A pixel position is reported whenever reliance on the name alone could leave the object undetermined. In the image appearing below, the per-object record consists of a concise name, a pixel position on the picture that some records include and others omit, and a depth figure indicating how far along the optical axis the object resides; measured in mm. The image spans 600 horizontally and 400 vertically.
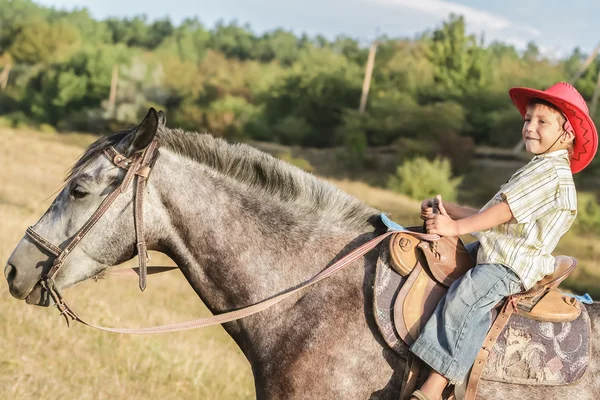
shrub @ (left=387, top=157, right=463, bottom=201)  40938
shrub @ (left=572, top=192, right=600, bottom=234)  34156
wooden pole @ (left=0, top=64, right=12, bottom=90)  85375
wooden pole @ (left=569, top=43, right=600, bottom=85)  38069
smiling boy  3490
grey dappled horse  3650
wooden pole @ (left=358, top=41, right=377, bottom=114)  59156
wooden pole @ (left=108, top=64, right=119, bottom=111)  74438
